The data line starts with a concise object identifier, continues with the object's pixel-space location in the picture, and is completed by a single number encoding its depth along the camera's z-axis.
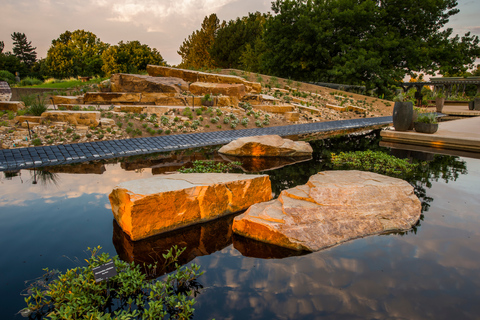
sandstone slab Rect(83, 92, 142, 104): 12.48
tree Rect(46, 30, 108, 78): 37.34
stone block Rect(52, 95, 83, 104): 11.84
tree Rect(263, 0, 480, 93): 22.64
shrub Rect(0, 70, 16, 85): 24.94
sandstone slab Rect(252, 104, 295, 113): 13.90
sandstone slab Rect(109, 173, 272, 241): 3.48
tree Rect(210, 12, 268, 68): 38.09
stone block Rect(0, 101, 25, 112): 10.37
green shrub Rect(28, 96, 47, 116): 9.33
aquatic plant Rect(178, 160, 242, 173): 6.04
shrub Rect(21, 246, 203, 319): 2.22
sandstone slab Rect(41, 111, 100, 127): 8.94
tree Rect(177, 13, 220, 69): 41.19
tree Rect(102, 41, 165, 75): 35.84
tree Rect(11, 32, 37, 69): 61.03
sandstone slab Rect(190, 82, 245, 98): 14.02
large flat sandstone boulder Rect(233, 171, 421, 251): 3.43
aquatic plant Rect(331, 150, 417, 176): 6.46
